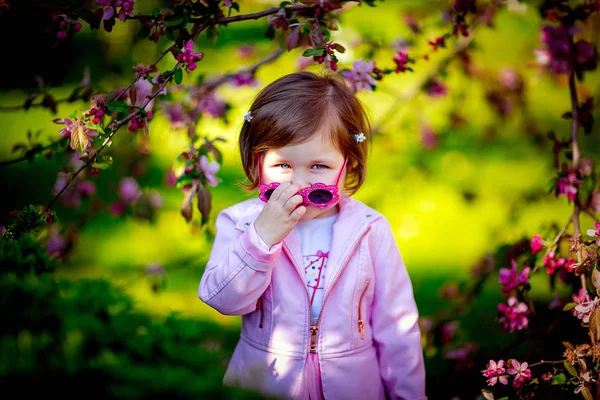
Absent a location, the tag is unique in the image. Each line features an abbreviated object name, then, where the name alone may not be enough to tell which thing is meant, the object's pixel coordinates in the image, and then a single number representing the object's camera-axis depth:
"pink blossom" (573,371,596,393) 1.62
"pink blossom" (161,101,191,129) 2.87
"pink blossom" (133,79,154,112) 2.23
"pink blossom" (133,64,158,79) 1.85
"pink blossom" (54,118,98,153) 1.75
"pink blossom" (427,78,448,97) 3.37
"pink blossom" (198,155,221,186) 2.20
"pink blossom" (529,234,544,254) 2.04
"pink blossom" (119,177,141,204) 3.29
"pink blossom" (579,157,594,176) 2.20
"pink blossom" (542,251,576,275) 1.92
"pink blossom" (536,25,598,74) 2.24
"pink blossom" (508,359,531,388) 1.74
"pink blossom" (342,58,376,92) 2.02
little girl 1.69
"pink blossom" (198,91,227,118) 2.71
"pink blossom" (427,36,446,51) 2.17
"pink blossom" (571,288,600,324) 1.68
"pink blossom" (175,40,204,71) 1.86
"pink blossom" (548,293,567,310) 2.25
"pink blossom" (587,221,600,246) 1.68
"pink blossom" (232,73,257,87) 2.83
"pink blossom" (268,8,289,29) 1.98
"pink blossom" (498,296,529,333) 2.11
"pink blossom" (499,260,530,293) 2.11
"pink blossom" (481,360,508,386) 1.74
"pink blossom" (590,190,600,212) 2.32
